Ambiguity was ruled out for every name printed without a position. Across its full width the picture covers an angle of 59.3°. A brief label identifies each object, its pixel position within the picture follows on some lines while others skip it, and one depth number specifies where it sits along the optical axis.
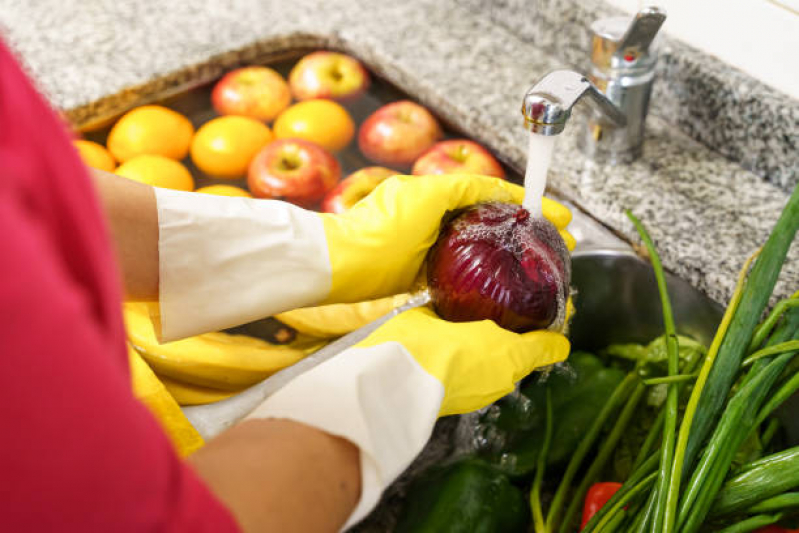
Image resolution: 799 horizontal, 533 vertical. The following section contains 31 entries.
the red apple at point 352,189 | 1.14
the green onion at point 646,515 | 0.72
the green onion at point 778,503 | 0.68
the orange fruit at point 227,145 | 1.25
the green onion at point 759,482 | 0.69
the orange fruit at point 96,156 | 1.21
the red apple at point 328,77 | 1.35
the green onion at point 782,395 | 0.75
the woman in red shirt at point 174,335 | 0.29
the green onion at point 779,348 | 0.72
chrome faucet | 0.84
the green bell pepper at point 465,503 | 0.80
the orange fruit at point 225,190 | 1.15
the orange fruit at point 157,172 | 1.17
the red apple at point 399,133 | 1.24
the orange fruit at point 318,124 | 1.28
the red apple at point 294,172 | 1.17
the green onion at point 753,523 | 0.69
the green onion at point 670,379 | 0.74
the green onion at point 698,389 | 0.70
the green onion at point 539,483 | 0.82
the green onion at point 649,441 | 0.82
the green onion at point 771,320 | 0.75
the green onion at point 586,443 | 0.83
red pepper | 0.81
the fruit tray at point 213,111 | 1.30
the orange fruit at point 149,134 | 1.25
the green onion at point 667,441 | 0.69
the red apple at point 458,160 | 1.16
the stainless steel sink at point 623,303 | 1.00
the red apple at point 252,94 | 1.33
